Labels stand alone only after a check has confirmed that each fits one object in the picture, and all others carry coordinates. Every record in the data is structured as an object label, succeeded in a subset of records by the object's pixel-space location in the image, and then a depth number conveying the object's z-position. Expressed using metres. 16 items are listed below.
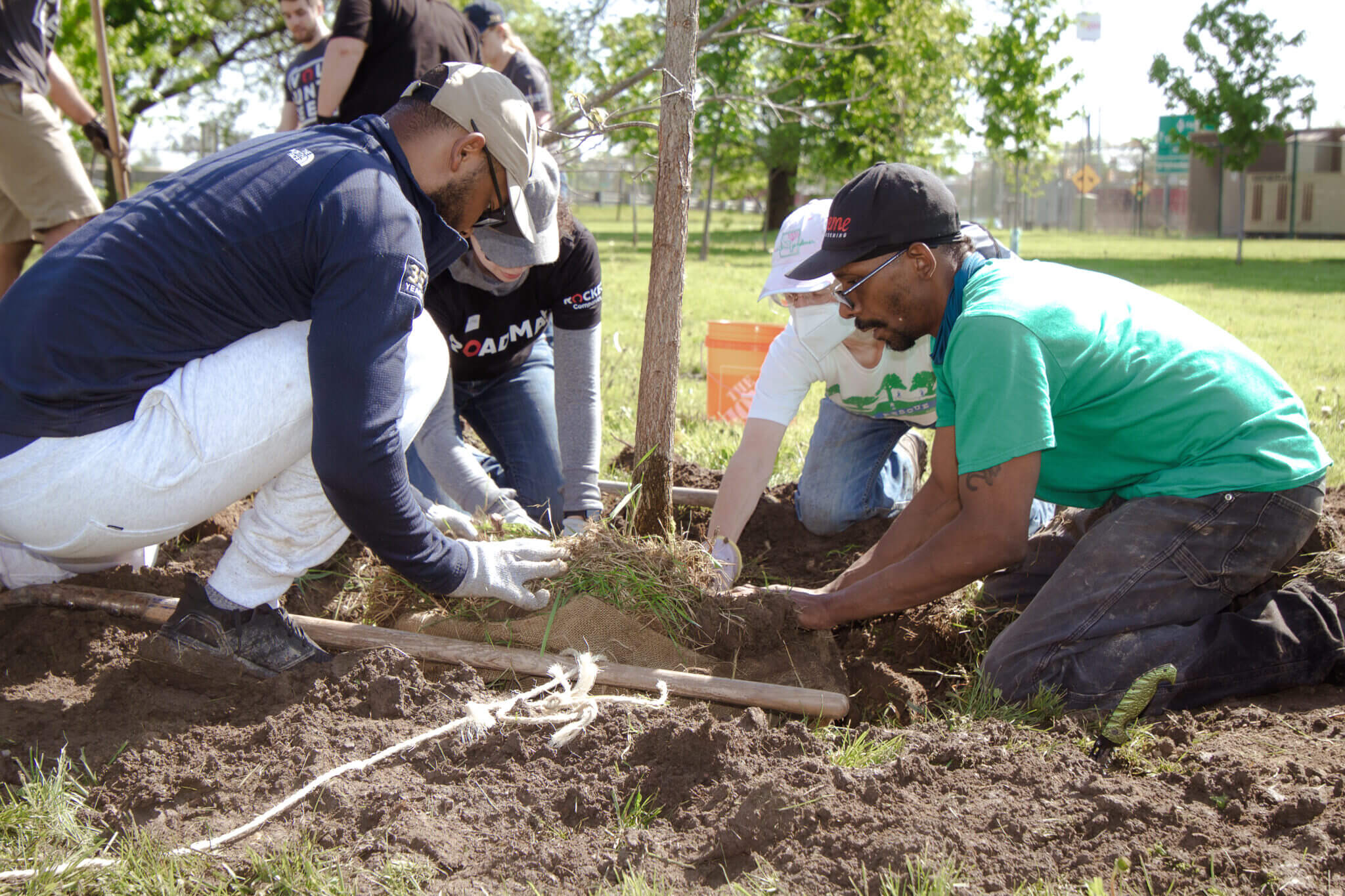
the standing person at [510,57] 5.08
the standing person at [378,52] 4.31
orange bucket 4.88
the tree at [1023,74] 17.56
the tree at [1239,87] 18.64
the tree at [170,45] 13.40
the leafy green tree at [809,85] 3.62
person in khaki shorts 4.64
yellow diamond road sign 32.78
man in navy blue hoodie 2.09
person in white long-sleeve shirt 3.24
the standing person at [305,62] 5.19
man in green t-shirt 2.46
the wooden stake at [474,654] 2.43
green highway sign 37.06
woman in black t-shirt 3.45
